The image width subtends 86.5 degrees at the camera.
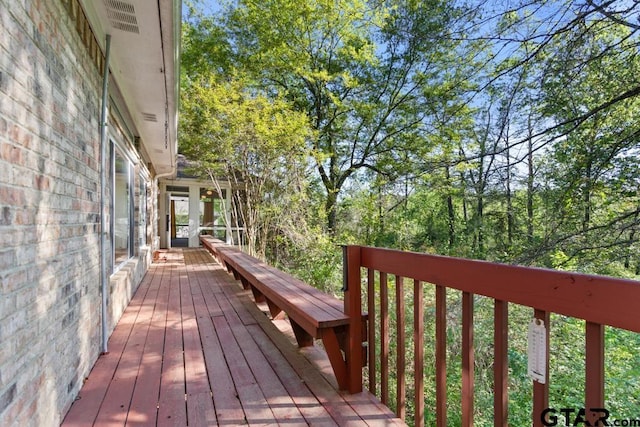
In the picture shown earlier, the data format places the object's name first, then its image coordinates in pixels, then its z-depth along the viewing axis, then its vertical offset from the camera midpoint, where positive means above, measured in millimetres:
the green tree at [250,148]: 8117 +1676
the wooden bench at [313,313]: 2051 -659
